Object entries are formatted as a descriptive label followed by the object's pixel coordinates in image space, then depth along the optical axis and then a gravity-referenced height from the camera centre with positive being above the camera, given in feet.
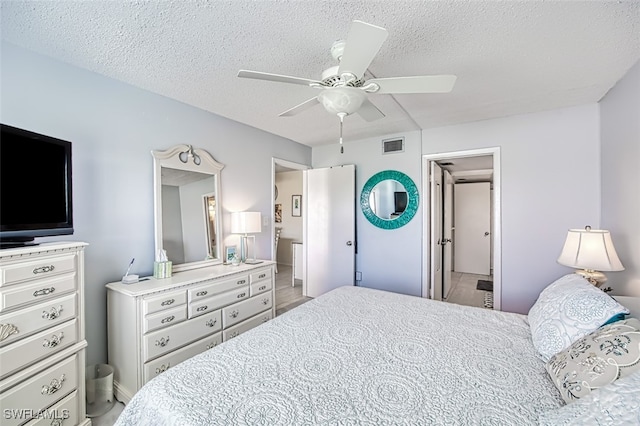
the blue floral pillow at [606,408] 2.31 -1.76
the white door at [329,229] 13.02 -0.89
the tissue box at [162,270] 7.53 -1.58
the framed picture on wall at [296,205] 21.15 +0.47
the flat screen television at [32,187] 4.63 +0.48
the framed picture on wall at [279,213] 21.93 -0.14
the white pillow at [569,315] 3.91 -1.62
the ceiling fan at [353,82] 4.28 +2.28
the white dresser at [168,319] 6.25 -2.74
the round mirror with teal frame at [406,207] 11.76 +0.47
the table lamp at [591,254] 6.22 -1.06
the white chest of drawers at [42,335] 4.30 -2.09
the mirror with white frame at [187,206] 8.06 +0.18
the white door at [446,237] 13.75 -1.43
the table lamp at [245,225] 9.82 -0.48
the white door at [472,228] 19.31 -1.33
